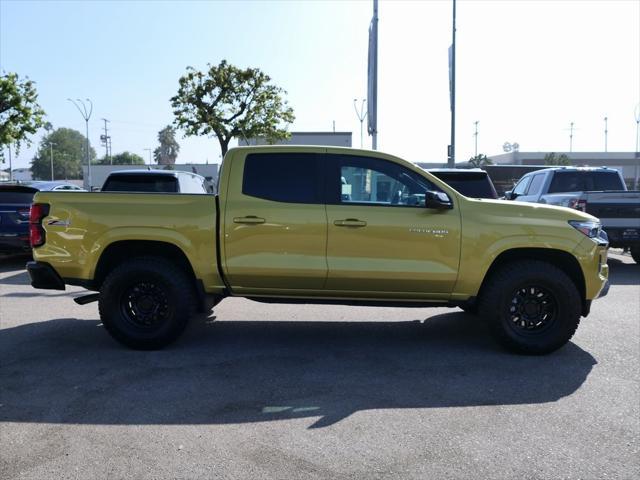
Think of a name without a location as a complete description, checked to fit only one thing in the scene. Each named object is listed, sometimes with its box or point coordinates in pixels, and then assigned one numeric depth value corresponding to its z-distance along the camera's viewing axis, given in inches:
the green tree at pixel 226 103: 1382.9
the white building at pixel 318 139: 1584.4
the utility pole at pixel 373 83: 811.4
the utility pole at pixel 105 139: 4146.2
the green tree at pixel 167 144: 5403.5
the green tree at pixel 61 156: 5871.1
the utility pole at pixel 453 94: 947.3
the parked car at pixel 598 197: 407.8
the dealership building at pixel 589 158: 3491.6
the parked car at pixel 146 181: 373.7
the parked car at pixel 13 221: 423.8
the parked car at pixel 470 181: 361.1
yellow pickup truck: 206.2
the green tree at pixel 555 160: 3122.5
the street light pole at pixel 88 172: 2156.5
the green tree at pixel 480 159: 3096.0
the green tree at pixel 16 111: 1067.9
